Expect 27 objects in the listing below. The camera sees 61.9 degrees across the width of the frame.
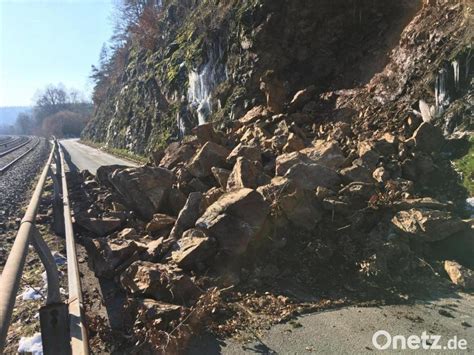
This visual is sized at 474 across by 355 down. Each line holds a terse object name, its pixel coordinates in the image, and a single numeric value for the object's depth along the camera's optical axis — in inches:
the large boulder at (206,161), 335.6
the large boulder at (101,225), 289.1
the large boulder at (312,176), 276.8
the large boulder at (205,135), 444.1
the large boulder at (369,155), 291.0
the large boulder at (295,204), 242.4
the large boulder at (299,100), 524.4
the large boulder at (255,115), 539.9
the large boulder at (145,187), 306.8
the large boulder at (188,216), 247.3
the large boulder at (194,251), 213.2
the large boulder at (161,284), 186.1
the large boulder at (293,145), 358.9
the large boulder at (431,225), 219.3
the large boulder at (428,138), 308.2
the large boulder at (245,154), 336.8
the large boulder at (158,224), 272.5
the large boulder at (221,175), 305.9
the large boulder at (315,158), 300.4
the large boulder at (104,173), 443.7
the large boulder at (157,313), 165.3
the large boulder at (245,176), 283.1
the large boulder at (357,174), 275.1
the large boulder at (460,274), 195.0
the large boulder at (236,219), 219.0
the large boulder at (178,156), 424.2
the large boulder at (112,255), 224.5
